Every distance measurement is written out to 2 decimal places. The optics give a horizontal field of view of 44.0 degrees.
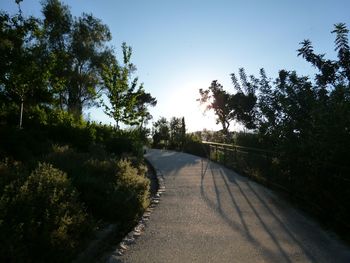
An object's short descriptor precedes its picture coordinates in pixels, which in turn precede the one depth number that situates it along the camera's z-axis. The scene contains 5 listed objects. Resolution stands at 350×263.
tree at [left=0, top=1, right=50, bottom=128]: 14.43
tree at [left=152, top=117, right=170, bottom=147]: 43.39
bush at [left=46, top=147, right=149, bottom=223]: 7.38
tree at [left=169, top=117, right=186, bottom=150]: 34.12
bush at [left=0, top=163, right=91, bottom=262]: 4.47
